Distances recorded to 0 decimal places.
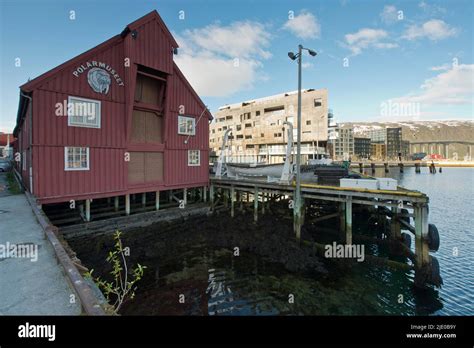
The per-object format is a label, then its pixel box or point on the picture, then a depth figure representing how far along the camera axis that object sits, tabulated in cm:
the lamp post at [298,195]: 1297
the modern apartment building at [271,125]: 4916
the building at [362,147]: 14150
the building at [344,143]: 11900
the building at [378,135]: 16762
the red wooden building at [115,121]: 1193
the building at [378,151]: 14075
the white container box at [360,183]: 1197
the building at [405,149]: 15832
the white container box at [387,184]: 1163
